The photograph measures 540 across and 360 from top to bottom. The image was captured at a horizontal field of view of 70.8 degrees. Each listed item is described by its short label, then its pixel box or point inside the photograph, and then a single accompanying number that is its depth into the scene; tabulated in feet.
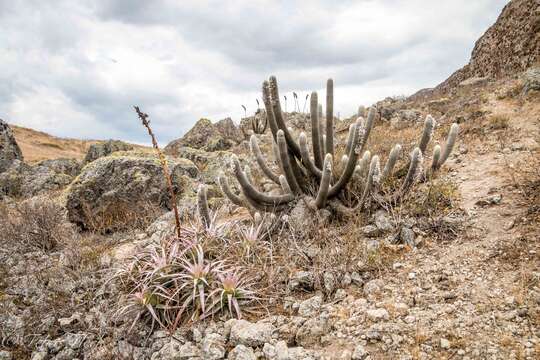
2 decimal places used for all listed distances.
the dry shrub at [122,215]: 19.31
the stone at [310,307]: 9.30
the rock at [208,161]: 25.85
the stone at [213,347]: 8.32
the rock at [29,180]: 32.17
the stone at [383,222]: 12.26
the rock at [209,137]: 43.13
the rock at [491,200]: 12.13
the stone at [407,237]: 11.32
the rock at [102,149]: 42.16
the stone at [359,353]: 7.54
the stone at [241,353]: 8.02
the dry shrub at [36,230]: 17.16
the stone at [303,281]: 10.47
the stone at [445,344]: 7.30
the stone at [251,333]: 8.52
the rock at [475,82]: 39.36
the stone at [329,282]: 10.03
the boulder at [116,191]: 20.62
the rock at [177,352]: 8.49
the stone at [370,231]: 12.32
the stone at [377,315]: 8.46
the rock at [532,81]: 21.61
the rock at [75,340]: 10.01
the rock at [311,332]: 8.36
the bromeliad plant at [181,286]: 9.97
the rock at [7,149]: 36.22
